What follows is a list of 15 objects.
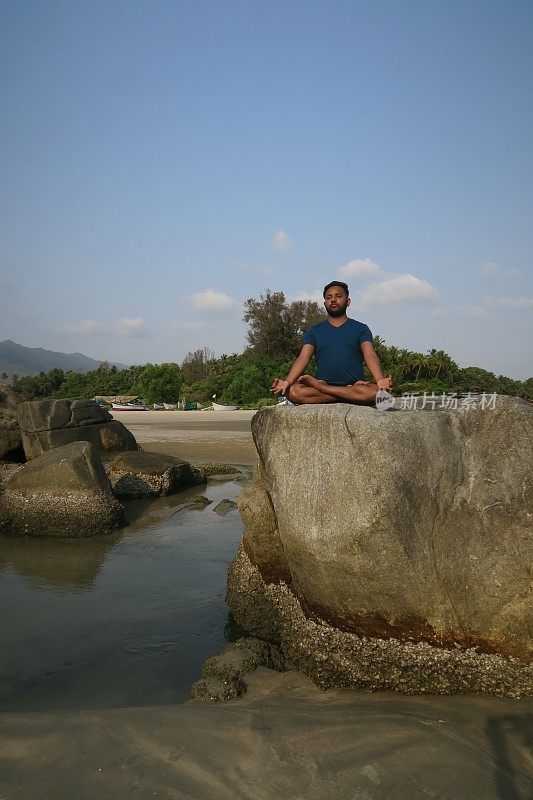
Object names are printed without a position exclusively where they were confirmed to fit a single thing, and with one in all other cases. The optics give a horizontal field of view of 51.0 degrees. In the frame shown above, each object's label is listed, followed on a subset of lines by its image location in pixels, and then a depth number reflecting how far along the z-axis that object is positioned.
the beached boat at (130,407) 54.59
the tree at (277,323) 63.72
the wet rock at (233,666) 4.45
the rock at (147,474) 13.91
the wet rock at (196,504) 12.73
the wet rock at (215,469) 17.41
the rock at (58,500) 10.31
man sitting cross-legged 5.26
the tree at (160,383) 62.38
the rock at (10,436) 15.13
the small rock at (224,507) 12.15
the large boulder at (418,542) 4.36
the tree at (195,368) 71.31
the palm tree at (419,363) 59.28
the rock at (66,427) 14.90
